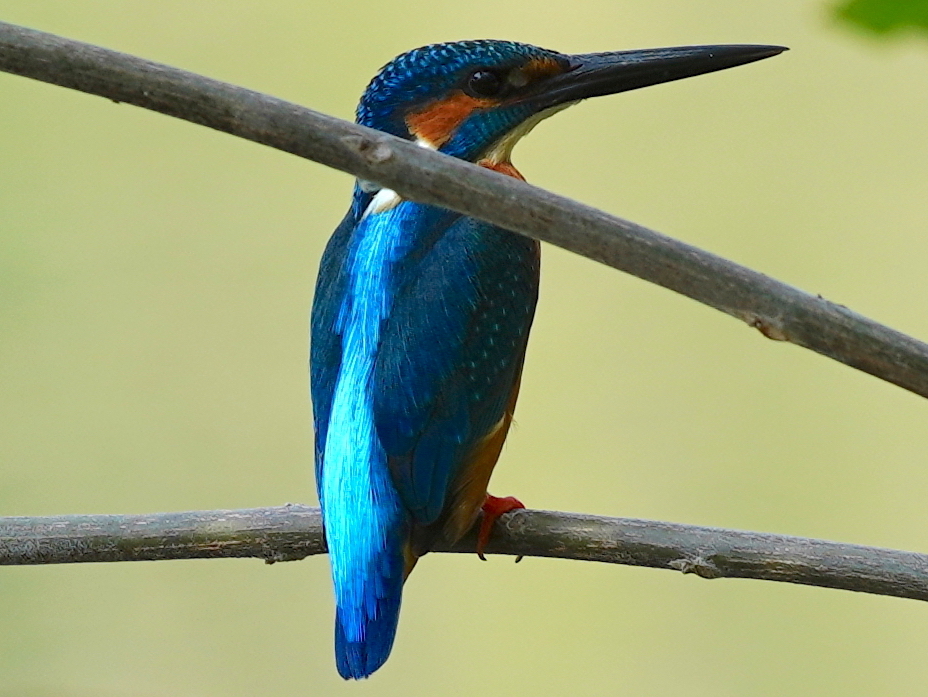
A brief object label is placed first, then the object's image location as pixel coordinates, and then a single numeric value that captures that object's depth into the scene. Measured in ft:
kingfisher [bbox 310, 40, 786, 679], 9.15
